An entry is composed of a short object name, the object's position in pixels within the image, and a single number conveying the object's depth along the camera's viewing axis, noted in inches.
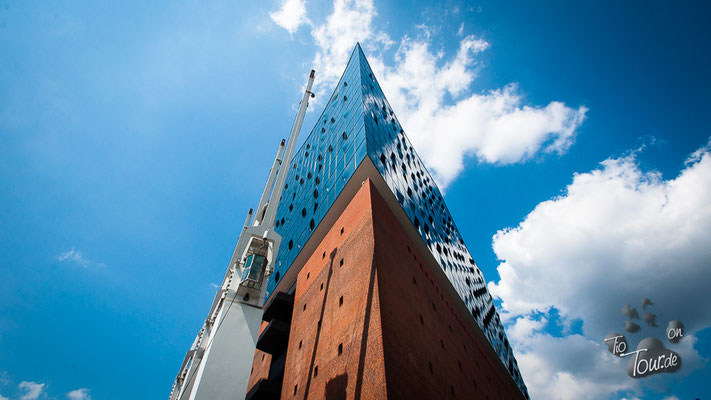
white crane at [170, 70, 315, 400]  283.3
